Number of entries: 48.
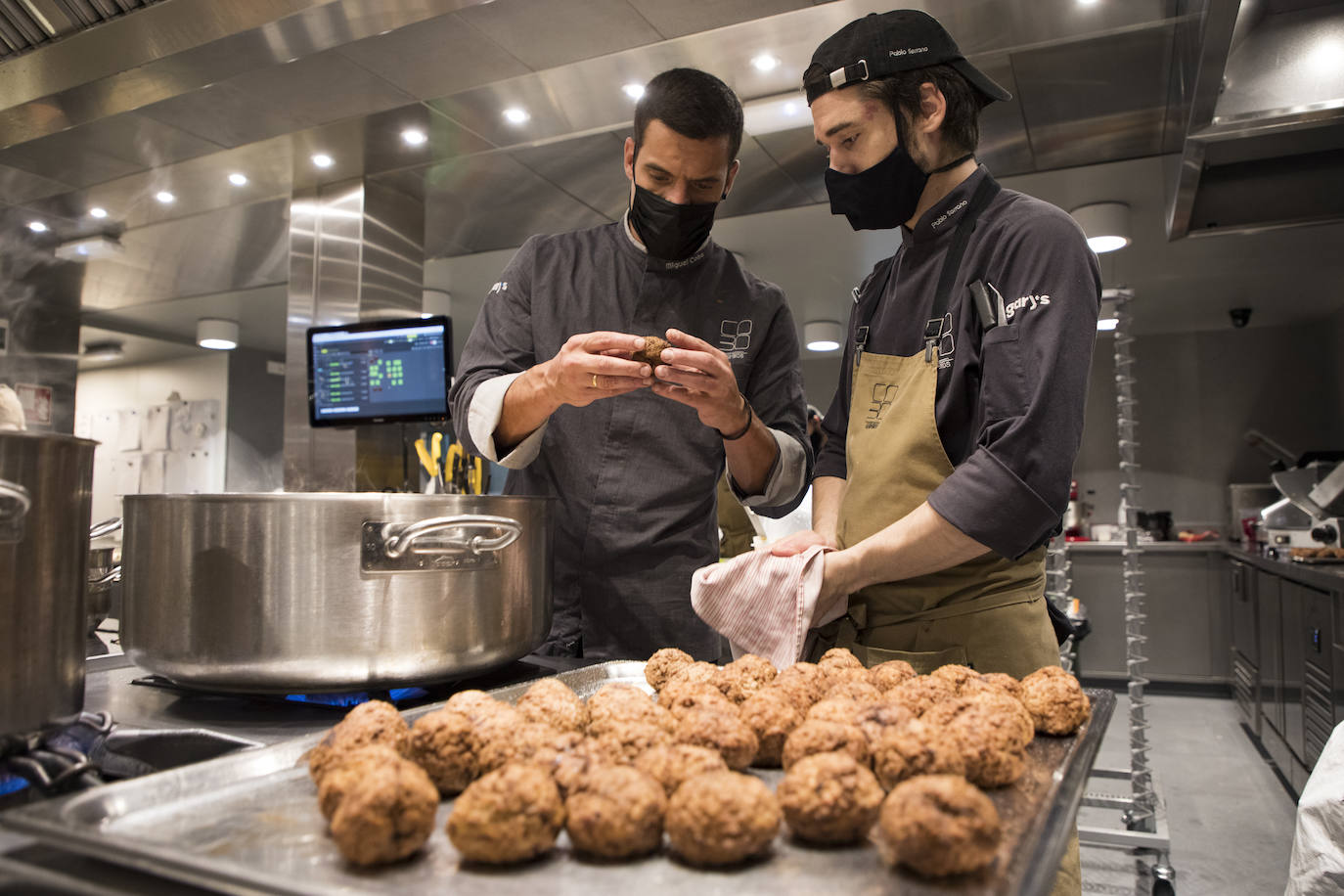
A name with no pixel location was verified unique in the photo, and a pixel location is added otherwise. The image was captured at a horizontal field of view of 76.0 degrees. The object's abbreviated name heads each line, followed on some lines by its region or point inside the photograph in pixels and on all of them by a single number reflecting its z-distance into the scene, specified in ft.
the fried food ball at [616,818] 1.78
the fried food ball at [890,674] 3.08
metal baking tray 1.62
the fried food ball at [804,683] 2.88
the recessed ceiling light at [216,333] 24.02
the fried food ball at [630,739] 2.35
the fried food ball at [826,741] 2.26
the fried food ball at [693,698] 2.61
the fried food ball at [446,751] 2.24
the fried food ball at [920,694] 2.74
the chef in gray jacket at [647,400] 4.61
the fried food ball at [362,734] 2.18
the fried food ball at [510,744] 2.24
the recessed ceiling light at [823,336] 25.67
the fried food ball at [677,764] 2.09
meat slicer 14.69
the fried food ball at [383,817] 1.68
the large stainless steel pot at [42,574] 2.30
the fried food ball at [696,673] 3.04
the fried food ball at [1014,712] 2.43
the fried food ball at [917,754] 2.14
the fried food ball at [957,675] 2.93
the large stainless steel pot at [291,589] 2.95
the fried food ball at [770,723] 2.53
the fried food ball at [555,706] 2.60
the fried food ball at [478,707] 2.36
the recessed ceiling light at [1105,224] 15.21
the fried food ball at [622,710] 2.54
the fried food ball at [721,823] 1.73
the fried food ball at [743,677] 3.00
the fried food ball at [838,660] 3.21
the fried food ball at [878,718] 2.33
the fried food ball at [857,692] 2.75
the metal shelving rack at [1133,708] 9.15
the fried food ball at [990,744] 2.17
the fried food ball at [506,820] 1.73
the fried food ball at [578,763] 2.00
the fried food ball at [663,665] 3.33
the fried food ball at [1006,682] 2.85
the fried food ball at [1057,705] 2.71
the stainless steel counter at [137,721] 1.72
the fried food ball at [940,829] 1.61
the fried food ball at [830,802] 1.84
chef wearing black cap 3.36
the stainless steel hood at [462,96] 8.16
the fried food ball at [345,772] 1.84
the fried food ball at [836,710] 2.41
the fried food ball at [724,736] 2.37
